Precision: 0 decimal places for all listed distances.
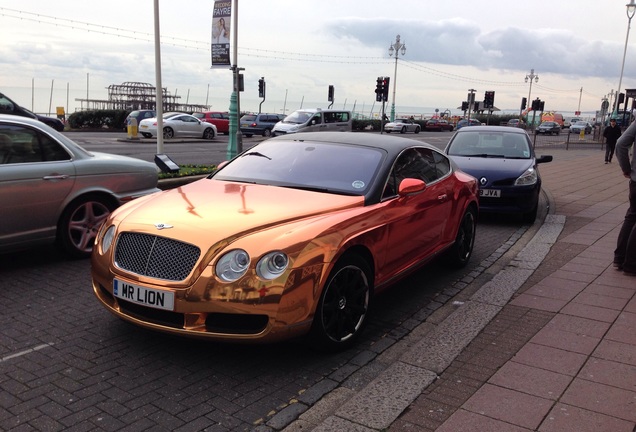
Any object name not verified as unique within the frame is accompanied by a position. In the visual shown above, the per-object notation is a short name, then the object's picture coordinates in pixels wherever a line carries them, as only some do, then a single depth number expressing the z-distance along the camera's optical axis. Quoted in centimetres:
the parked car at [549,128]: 6064
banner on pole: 1786
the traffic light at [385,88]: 3716
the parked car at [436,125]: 6097
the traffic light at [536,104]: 3372
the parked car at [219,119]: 3821
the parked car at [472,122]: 5391
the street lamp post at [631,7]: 4120
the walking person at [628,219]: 589
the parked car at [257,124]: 3581
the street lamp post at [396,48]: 6328
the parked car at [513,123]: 6301
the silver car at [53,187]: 556
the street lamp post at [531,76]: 7794
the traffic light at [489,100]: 3775
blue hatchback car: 914
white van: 2781
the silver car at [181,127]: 2942
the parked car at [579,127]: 6525
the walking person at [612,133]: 2217
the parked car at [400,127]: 4936
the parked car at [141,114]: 3350
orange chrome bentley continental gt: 353
